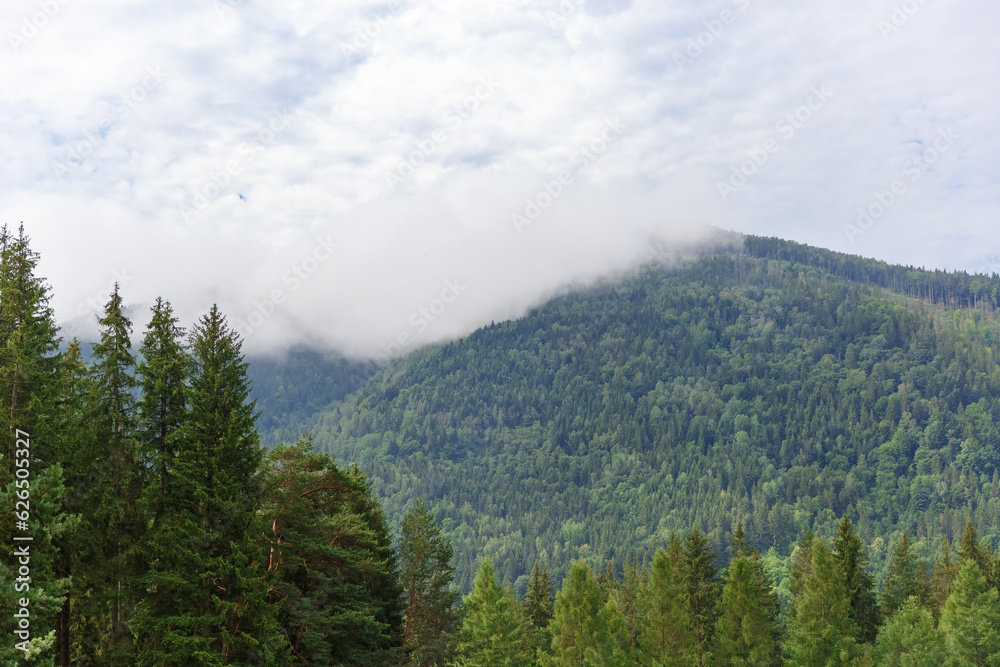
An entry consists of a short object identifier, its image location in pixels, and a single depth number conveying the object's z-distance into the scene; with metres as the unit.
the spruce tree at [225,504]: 33.12
